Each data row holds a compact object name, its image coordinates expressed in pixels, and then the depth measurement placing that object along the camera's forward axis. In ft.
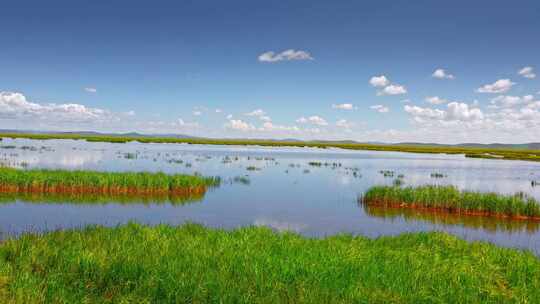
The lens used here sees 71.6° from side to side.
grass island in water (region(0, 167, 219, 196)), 86.79
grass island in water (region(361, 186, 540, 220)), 82.69
